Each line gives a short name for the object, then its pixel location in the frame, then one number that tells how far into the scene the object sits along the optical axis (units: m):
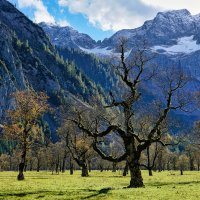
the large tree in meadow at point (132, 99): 44.72
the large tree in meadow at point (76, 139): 99.08
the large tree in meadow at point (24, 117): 75.50
